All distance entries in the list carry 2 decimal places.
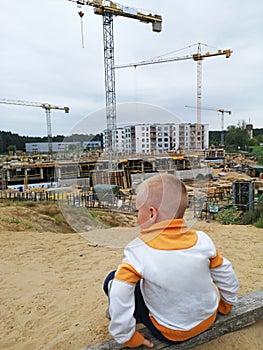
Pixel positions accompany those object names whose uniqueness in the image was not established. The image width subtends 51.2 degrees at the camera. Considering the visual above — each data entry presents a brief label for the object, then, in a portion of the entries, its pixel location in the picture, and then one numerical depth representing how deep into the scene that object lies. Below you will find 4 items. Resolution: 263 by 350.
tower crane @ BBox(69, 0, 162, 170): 31.26
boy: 1.29
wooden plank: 1.60
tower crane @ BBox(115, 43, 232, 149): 52.38
